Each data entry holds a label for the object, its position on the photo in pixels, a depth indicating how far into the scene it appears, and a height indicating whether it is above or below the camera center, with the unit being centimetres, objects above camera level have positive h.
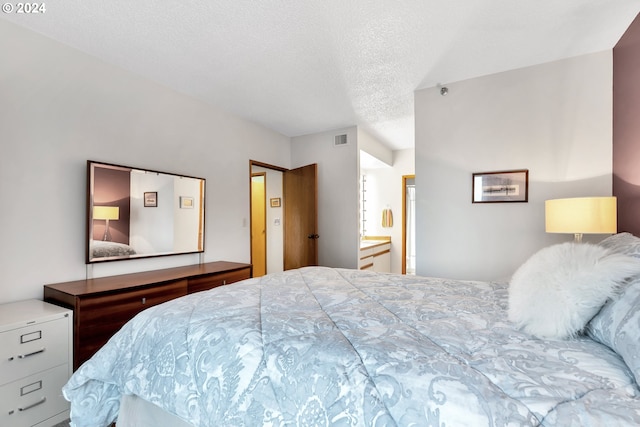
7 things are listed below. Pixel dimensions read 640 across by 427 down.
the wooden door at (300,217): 436 -6
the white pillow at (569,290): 92 -26
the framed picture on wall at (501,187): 271 +24
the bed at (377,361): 69 -42
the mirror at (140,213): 242 +1
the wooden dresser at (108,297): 190 -61
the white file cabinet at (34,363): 161 -87
